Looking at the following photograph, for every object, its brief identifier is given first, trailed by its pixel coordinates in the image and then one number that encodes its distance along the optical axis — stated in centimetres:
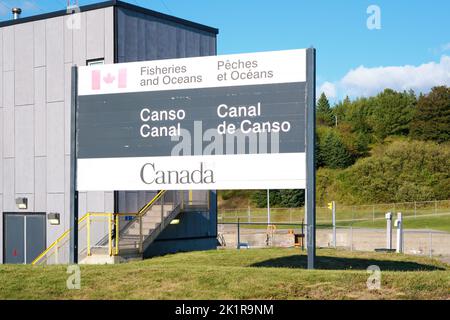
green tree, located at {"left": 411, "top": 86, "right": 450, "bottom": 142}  8500
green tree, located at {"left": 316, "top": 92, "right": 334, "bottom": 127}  10856
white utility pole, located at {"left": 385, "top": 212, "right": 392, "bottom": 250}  3018
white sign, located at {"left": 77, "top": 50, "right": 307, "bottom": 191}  1508
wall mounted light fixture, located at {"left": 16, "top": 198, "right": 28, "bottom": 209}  2689
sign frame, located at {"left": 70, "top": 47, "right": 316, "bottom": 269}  1457
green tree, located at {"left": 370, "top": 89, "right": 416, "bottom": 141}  9400
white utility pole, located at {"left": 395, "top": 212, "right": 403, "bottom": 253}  2848
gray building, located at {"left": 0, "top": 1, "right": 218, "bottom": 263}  2545
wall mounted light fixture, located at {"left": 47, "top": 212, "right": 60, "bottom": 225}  2586
